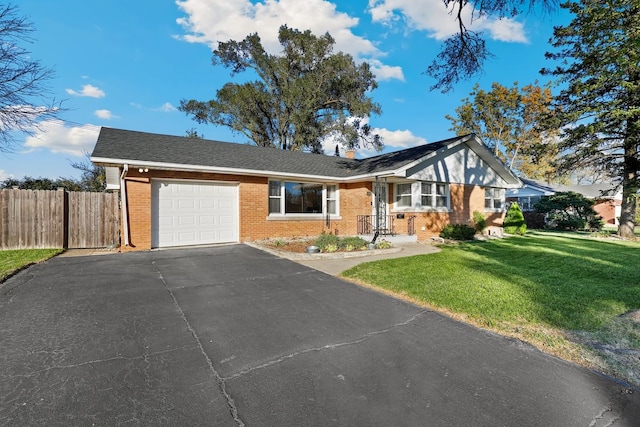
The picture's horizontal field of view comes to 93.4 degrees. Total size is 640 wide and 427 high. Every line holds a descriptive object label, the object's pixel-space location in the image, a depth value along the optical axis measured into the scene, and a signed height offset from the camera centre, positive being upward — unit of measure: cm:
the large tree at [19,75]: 1012 +486
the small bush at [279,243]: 1087 -111
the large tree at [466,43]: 656 +417
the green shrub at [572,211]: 2067 -11
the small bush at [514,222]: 1725 -64
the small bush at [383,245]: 1078 -119
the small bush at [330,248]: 956 -114
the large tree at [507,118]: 3023 +982
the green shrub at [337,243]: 970 -103
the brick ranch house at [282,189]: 987 +102
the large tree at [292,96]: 2548 +1007
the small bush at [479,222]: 1608 -58
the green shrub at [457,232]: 1407 -96
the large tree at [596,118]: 1418 +451
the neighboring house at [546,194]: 2888 +164
